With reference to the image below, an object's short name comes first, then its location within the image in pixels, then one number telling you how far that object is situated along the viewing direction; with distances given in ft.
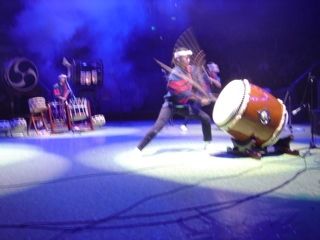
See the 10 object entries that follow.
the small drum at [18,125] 38.93
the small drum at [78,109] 42.24
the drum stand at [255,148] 21.15
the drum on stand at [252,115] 20.48
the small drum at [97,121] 44.18
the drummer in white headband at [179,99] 23.53
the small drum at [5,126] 38.73
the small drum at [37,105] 39.20
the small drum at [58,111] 41.98
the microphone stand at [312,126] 24.56
